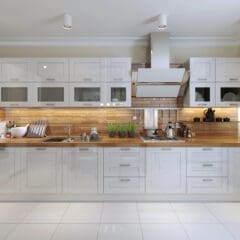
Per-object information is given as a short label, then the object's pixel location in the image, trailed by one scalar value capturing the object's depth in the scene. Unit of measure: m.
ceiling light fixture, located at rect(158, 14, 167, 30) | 2.76
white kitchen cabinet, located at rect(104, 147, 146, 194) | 3.14
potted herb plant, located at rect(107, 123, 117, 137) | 3.66
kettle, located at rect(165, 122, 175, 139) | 3.56
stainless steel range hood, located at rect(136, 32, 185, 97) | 3.29
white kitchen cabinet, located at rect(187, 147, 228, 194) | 3.13
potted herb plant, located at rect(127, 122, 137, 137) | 3.64
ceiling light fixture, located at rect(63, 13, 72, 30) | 2.77
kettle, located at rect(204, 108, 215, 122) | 3.64
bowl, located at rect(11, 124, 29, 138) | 3.57
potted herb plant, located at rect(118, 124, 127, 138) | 3.64
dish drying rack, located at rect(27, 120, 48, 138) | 3.62
